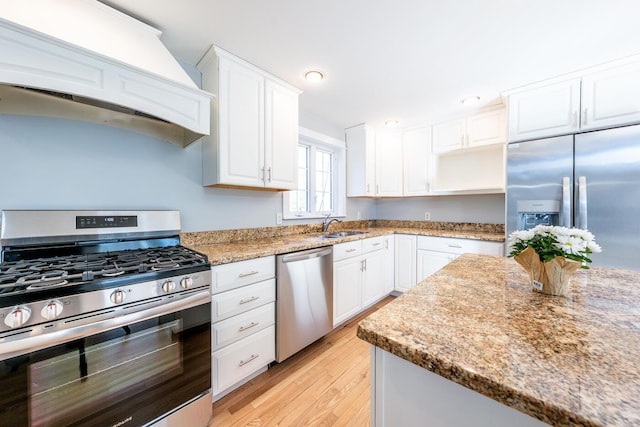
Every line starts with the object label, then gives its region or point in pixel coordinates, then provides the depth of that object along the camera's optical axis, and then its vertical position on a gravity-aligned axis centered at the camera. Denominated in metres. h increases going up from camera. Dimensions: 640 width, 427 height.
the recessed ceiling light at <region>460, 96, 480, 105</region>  2.47 +1.13
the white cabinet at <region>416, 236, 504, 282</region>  2.48 -0.44
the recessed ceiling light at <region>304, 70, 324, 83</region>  2.04 +1.14
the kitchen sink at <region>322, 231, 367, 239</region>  2.60 -0.29
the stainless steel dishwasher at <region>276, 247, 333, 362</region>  1.77 -0.71
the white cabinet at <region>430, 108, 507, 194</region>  2.67 +0.70
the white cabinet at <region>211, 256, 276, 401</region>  1.45 -0.72
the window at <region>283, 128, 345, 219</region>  2.84 +0.37
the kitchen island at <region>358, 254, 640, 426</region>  0.41 -0.31
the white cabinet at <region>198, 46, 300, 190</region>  1.78 +0.66
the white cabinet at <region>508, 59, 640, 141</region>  1.85 +0.89
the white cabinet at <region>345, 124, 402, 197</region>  3.26 +0.65
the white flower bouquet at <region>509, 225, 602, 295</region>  0.79 -0.15
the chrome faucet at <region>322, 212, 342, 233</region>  3.00 -0.18
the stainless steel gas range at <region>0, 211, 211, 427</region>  0.87 -0.48
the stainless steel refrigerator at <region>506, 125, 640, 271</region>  1.79 +0.18
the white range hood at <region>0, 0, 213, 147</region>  1.00 +0.66
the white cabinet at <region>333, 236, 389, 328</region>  2.30 -0.70
